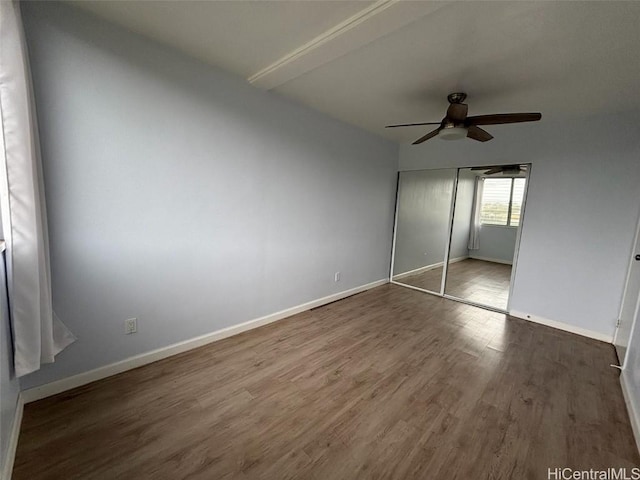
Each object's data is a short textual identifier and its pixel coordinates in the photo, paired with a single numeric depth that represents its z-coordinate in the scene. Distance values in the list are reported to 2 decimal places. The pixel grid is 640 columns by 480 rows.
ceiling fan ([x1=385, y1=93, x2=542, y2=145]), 2.16
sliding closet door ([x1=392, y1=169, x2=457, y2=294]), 4.56
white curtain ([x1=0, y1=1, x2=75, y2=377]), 1.24
